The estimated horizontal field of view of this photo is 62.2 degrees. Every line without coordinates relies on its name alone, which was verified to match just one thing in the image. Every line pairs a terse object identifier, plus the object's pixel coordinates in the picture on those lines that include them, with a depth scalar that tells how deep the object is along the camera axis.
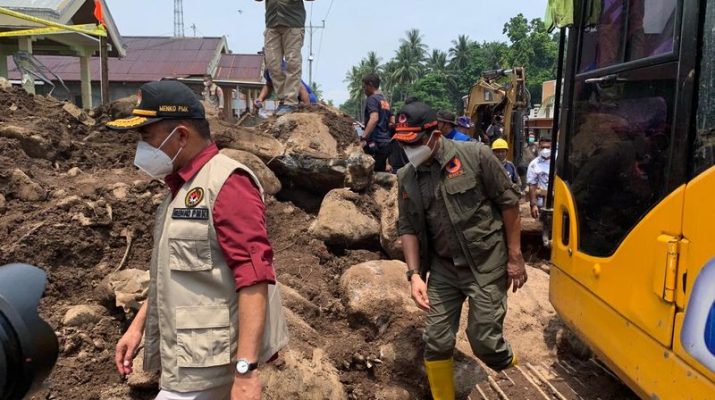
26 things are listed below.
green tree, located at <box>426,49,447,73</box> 82.62
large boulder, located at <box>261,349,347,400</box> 3.58
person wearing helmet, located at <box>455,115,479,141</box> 8.05
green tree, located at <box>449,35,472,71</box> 78.88
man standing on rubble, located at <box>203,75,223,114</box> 10.28
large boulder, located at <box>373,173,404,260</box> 5.71
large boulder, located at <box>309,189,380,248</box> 6.00
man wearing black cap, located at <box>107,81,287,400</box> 2.08
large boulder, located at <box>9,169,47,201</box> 5.28
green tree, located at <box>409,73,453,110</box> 69.19
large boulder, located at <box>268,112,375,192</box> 6.77
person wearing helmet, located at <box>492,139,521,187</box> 7.98
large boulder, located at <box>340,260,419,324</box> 4.54
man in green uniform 3.60
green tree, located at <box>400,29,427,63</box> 83.75
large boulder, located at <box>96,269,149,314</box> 4.16
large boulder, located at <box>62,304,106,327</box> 4.16
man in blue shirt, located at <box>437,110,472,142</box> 6.43
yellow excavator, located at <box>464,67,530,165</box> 12.52
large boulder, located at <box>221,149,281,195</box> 6.33
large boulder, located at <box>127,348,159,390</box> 3.57
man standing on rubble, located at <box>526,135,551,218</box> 8.26
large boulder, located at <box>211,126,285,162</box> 6.67
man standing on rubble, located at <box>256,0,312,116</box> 7.64
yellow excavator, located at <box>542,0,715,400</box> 2.02
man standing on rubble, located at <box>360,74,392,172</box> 7.54
